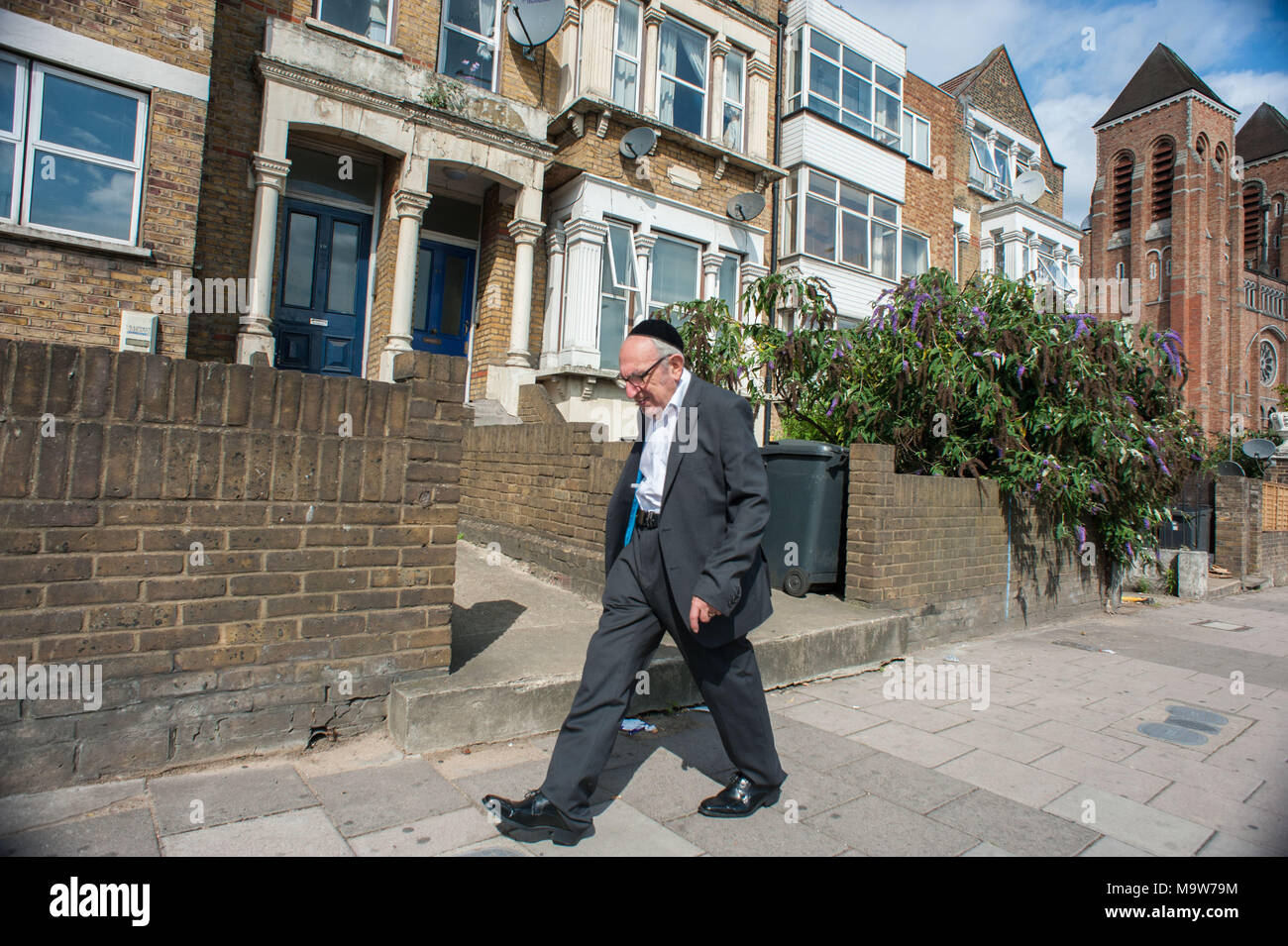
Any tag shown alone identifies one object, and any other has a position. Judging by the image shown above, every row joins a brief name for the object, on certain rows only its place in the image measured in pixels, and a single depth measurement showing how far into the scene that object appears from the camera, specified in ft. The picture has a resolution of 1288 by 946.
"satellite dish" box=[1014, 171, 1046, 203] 67.26
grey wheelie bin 20.48
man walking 9.01
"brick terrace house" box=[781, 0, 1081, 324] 52.80
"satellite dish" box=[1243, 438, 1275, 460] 50.70
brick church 128.36
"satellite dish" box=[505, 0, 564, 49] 37.86
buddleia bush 23.52
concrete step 11.20
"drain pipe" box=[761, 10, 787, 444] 53.26
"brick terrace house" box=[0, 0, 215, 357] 24.89
